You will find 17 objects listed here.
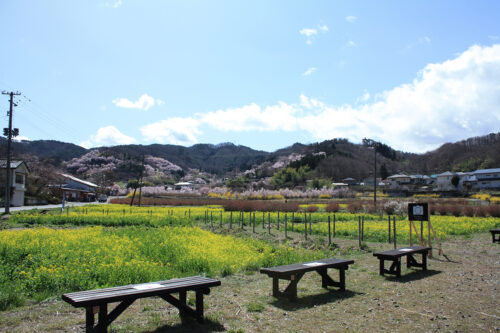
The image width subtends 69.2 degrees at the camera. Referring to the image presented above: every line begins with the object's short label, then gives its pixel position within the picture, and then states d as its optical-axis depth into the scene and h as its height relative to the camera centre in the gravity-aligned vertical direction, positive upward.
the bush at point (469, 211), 27.38 -1.72
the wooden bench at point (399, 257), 8.04 -1.59
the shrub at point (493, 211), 26.16 -1.64
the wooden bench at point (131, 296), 4.36 -1.38
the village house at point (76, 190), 63.38 -0.37
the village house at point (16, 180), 45.53 +1.09
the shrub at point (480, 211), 26.60 -1.71
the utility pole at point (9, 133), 29.84 +4.82
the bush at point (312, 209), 33.94 -1.96
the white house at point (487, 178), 78.68 +2.30
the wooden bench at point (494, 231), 14.49 -1.71
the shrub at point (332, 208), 33.91 -1.87
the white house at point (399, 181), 97.01 +2.13
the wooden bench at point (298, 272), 6.23 -1.50
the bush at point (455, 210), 28.17 -1.70
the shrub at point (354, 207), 32.97 -1.76
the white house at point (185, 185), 106.91 +0.97
